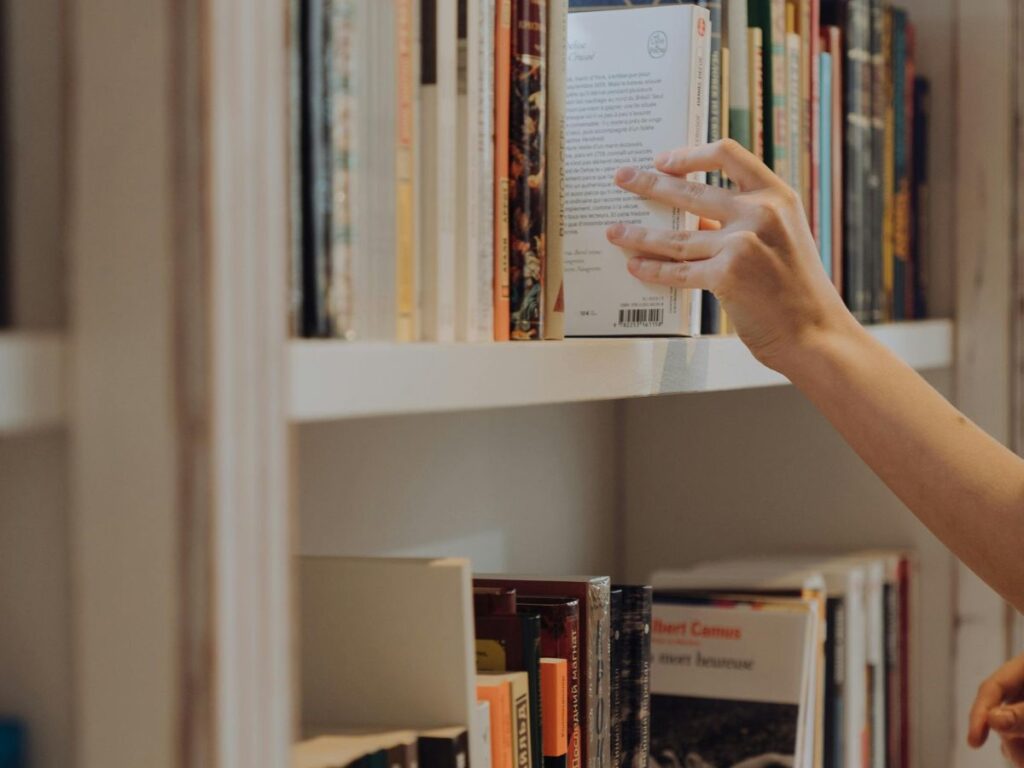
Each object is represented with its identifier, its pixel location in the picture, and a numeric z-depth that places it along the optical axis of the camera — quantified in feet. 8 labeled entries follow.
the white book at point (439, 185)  3.24
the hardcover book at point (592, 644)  3.80
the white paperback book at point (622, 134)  3.84
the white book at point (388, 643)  3.29
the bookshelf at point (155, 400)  2.60
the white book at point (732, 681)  4.75
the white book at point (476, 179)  3.33
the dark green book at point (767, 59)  4.44
